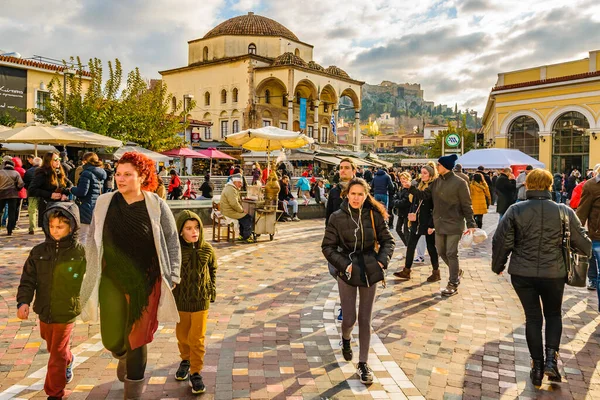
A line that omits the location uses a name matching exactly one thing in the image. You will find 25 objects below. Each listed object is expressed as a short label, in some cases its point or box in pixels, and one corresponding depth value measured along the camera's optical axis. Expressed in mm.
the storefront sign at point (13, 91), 30844
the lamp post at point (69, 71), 18917
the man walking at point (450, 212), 6906
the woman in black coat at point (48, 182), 9438
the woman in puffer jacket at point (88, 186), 8344
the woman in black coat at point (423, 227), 7596
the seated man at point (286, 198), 15797
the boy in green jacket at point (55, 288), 3555
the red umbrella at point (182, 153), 24094
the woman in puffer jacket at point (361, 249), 4172
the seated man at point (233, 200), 10859
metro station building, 29938
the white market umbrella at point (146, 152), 19250
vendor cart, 11742
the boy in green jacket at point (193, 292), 3904
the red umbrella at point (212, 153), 25762
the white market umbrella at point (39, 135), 12039
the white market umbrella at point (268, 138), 12961
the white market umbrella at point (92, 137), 13105
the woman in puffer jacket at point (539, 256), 4141
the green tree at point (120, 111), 22328
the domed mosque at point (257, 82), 45312
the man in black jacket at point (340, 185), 5664
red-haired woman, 3348
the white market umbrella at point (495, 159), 17438
